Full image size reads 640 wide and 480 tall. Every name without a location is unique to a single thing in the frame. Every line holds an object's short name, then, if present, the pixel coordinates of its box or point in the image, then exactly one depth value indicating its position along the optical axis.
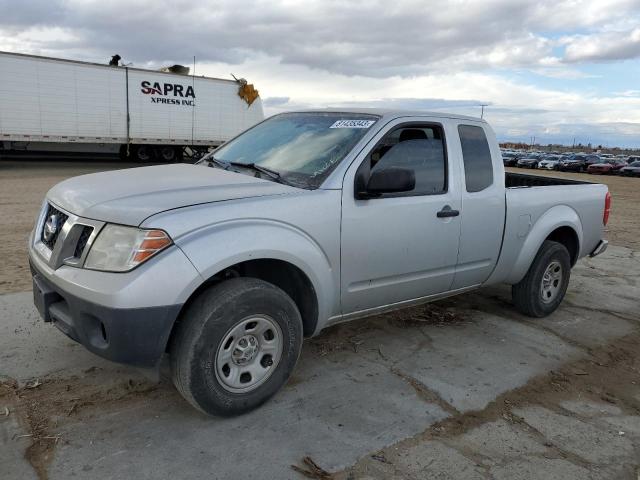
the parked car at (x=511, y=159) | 45.25
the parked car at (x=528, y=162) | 43.62
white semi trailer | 17.31
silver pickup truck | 2.76
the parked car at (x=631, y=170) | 36.03
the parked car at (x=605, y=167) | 38.22
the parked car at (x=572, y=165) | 40.22
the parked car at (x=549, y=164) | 41.52
